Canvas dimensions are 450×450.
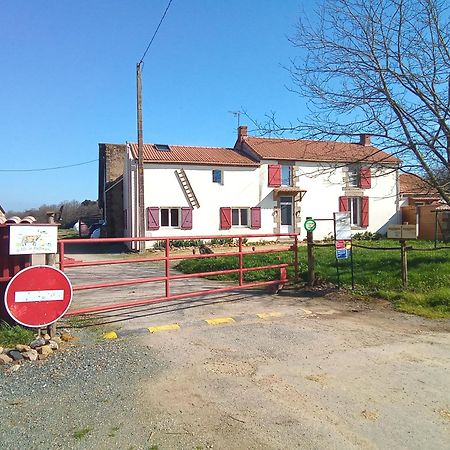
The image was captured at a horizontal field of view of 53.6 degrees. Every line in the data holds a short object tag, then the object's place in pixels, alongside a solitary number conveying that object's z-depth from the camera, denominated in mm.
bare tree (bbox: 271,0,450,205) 9070
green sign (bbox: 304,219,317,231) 9219
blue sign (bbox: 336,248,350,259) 9211
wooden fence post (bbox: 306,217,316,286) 9312
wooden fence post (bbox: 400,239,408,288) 8686
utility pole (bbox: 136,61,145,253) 23108
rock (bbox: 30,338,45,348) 5207
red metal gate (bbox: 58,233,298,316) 6324
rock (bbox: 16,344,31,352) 5016
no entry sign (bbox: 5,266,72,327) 5246
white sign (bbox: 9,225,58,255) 5340
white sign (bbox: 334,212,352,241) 9188
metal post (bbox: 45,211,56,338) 5648
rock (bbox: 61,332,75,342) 5754
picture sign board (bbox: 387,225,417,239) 8278
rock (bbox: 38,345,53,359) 5043
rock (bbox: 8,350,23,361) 4854
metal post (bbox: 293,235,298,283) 9520
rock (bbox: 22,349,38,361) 4898
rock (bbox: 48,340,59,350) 5293
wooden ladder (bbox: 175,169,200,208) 25484
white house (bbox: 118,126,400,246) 25328
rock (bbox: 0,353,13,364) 4730
